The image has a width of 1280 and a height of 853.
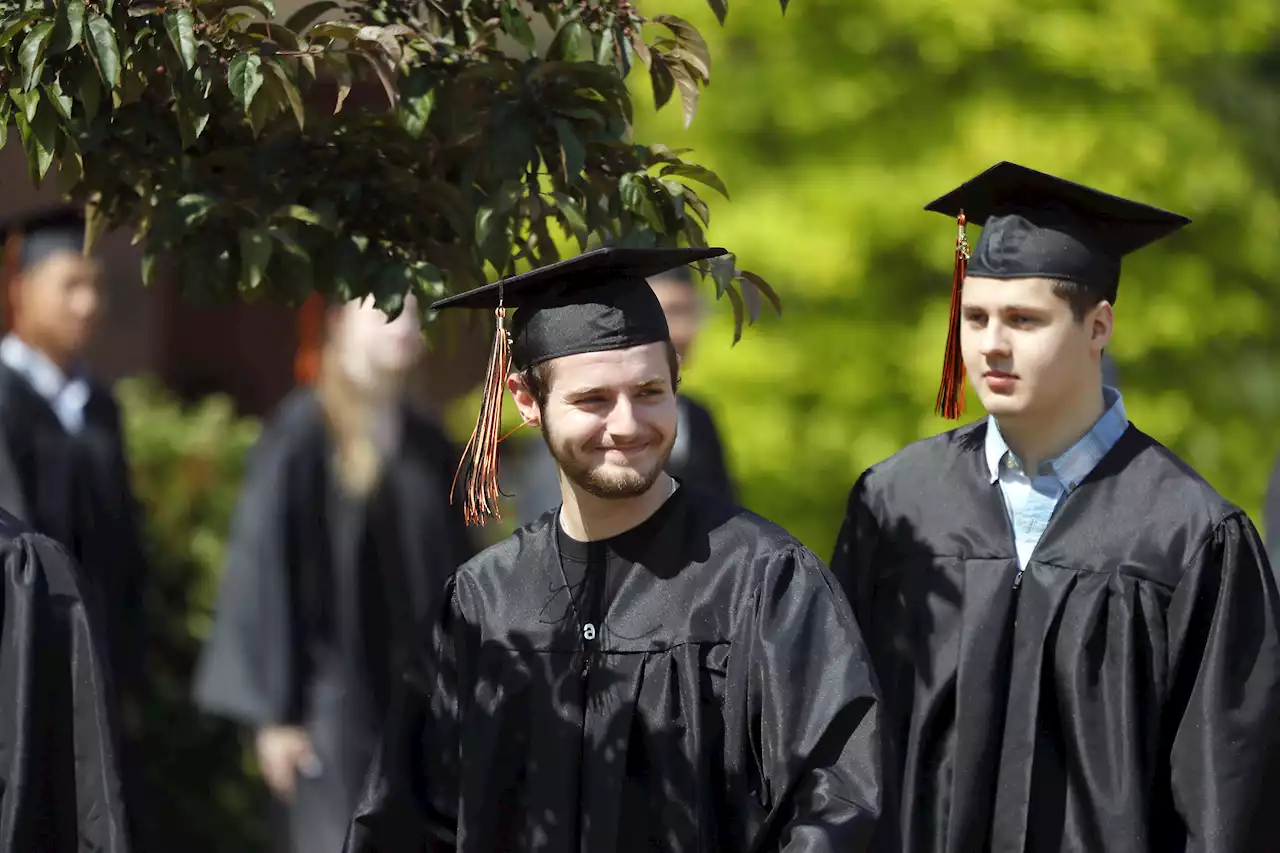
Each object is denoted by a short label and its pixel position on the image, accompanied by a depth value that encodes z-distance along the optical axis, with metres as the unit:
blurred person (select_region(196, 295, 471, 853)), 12.73
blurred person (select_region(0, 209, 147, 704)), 12.20
